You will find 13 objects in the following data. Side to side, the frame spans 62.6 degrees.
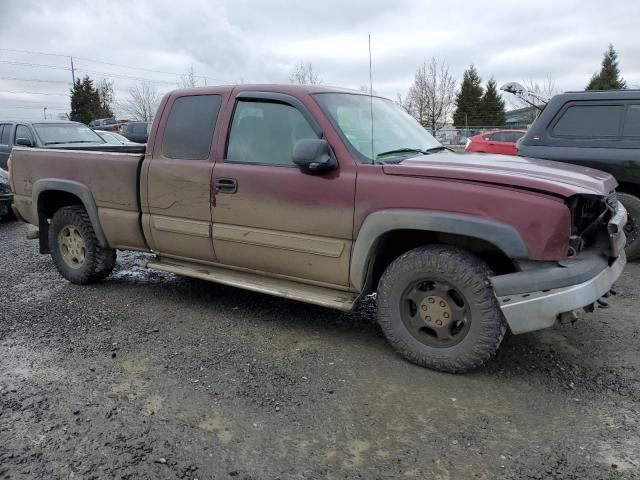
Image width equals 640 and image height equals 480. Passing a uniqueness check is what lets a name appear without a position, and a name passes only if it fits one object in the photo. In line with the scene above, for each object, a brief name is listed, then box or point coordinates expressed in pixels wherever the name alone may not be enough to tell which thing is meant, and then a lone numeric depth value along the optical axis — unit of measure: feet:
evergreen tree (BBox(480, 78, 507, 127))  138.82
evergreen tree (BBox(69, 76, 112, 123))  137.80
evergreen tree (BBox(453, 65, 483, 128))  139.95
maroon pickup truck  10.03
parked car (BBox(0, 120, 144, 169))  35.70
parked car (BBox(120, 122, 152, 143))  65.92
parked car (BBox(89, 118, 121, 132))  103.25
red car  41.52
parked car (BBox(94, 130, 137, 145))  39.39
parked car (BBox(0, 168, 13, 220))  30.66
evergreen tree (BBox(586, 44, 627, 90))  136.46
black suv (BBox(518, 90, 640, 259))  19.49
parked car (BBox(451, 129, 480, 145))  94.75
